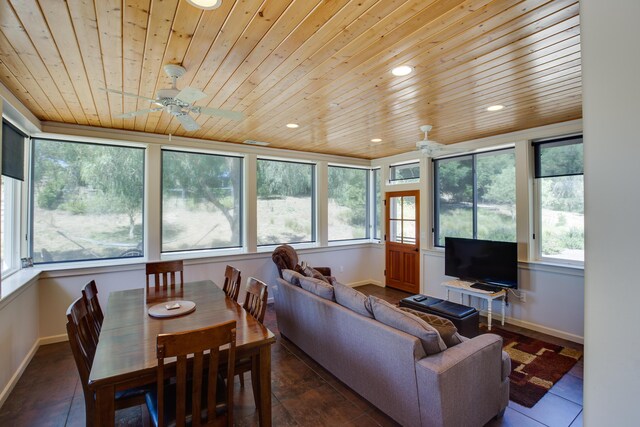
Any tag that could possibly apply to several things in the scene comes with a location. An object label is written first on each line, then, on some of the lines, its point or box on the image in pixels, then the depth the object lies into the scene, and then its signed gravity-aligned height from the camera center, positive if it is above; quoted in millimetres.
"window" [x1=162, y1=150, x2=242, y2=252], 4688 +228
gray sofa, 1902 -1094
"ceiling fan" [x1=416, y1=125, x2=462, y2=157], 3738 +833
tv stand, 3990 -1036
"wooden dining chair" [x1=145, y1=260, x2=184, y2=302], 3007 -704
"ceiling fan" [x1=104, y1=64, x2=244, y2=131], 2127 +845
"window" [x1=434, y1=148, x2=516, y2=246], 4508 +278
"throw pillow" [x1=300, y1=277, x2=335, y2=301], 2846 -707
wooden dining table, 1579 -794
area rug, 2676 -1540
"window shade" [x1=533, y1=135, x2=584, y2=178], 3832 +735
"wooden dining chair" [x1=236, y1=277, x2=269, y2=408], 2318 -752
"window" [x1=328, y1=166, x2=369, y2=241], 6336 +246
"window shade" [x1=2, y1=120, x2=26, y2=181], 2930 +654
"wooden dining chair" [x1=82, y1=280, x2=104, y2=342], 2416 -759
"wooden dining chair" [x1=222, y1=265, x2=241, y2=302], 2945 -673
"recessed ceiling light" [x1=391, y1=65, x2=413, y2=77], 2367 +1131
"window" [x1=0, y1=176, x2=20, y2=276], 3330 -99
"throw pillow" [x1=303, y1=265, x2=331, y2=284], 3427 -676
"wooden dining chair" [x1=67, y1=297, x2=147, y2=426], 1750 -868
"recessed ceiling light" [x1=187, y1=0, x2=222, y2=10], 1550 +1076
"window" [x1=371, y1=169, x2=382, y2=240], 6719 +231
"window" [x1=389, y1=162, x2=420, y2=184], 5781 +805
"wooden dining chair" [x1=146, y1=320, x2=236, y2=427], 1545 -855
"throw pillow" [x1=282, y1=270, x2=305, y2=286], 3391 -694
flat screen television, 4086 -666
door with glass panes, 5676 -511
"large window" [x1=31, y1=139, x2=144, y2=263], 3850 +195
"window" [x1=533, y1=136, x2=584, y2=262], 3844 +208
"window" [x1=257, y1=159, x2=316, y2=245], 5516 +238
